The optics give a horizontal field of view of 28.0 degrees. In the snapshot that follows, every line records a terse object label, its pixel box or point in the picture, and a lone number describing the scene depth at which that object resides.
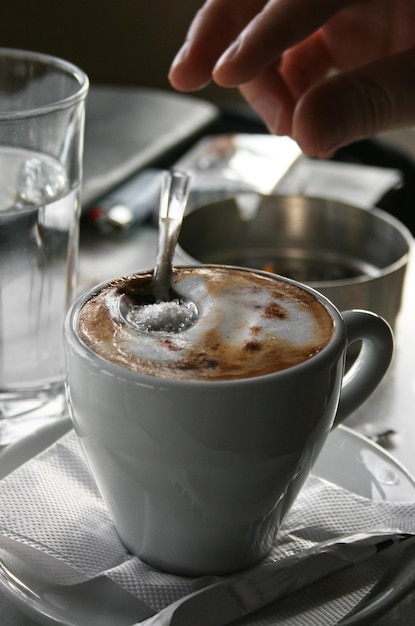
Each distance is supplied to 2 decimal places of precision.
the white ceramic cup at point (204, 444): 0.38
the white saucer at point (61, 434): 0.40
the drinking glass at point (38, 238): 0.57
